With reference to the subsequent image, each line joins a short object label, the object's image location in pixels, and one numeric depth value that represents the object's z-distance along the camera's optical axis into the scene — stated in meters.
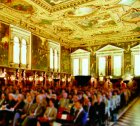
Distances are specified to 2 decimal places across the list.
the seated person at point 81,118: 6.84
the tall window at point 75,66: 26.73
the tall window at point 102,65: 25.05
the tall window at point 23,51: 18.53
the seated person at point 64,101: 10.05
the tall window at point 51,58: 22.90
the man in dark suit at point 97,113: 7.68
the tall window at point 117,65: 24.19
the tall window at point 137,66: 23.50
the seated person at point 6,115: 7.86
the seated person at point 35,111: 6.67
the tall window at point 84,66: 26.33
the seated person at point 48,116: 7.06
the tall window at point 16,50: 17.70
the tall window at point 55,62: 23.65
